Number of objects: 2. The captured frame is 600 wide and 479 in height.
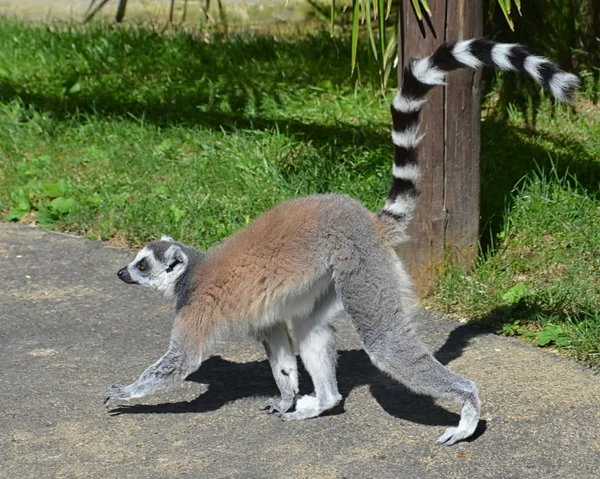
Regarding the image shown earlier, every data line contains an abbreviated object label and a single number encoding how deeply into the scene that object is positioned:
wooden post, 8.90
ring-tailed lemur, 6.93
